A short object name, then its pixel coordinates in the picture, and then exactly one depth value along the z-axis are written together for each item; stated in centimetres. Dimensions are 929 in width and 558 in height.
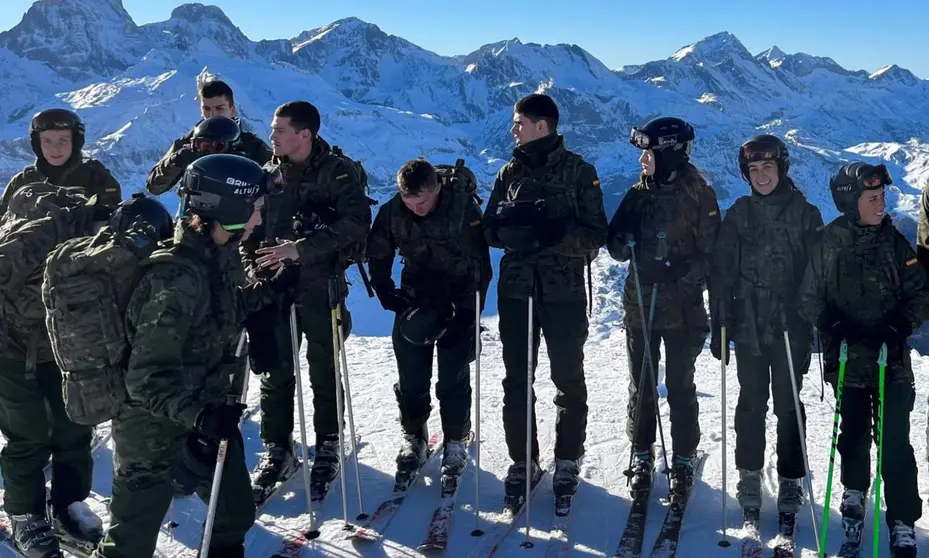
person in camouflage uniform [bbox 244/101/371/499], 589
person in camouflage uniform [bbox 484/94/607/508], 579
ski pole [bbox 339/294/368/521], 597
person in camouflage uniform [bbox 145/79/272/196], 625
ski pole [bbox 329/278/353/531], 602
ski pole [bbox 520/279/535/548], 575
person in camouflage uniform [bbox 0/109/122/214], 606
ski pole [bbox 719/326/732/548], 569
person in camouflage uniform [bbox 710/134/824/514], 555
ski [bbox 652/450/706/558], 542
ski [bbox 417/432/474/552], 554
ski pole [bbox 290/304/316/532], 560
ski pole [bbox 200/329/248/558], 405
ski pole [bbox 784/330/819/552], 535
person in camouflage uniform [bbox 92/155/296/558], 377
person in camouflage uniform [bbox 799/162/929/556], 502
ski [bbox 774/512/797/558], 529
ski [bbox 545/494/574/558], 546
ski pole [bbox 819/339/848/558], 490
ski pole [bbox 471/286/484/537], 580
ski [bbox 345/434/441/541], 570
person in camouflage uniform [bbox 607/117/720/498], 589
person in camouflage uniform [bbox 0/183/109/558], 491
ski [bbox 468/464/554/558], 547
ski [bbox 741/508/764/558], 534
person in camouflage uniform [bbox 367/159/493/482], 614
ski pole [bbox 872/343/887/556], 473
